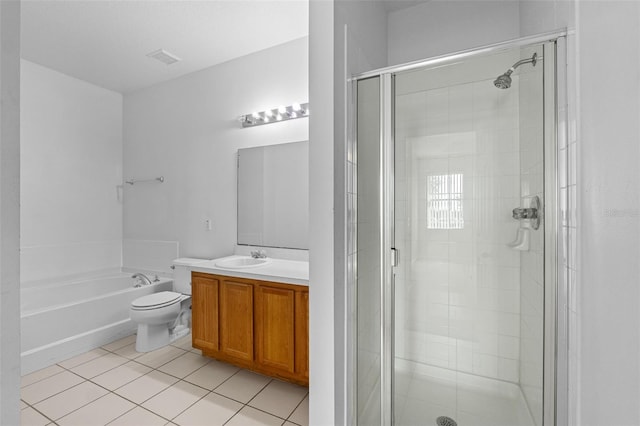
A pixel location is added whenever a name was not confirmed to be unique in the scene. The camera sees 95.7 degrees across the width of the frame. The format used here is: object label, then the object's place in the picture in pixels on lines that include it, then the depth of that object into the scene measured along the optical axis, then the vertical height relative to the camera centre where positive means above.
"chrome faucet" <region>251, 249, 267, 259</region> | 2.61 -0.39
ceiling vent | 2.79 +1.54
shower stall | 1.23 -0.14
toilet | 2.47 -0.92
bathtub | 2.27 -0.92
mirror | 2.56 +0.15
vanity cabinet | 1.93 -0.81
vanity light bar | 2.52 +0.88
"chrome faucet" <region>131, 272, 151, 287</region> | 3.13 -0.75
